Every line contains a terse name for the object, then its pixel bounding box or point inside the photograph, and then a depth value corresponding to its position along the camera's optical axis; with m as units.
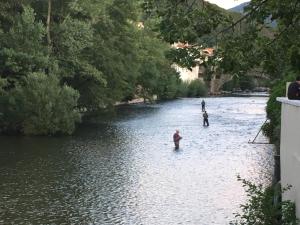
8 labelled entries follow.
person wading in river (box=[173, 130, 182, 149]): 34.69
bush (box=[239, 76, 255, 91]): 167.38
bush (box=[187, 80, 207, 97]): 121.14
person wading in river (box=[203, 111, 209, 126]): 50.69
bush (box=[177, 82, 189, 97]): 111.81
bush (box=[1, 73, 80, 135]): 40.25
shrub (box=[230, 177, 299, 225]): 10.91
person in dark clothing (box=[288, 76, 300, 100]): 12.07
